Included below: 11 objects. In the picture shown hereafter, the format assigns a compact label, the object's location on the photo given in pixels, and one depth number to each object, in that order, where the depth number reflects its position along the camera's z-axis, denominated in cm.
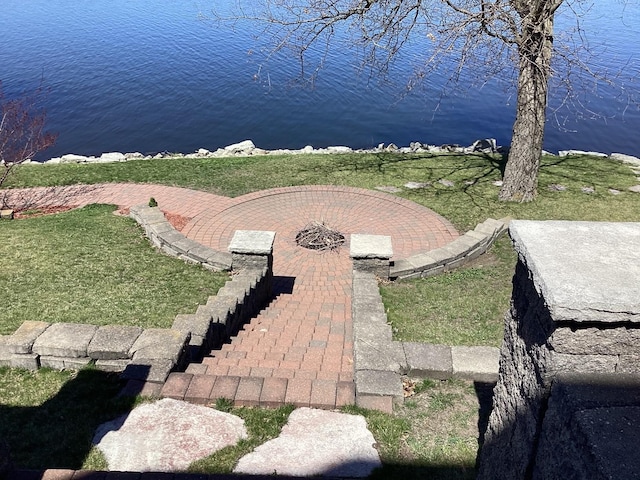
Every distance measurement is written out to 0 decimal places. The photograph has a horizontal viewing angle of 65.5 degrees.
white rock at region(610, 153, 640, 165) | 1503
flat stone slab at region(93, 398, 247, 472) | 393
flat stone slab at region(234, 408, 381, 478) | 384
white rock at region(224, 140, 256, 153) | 1808
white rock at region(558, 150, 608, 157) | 1610
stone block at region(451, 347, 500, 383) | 507
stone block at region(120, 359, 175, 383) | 492
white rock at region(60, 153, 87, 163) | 1764
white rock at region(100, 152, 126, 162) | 1808
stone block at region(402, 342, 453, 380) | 515
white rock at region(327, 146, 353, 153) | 1746
